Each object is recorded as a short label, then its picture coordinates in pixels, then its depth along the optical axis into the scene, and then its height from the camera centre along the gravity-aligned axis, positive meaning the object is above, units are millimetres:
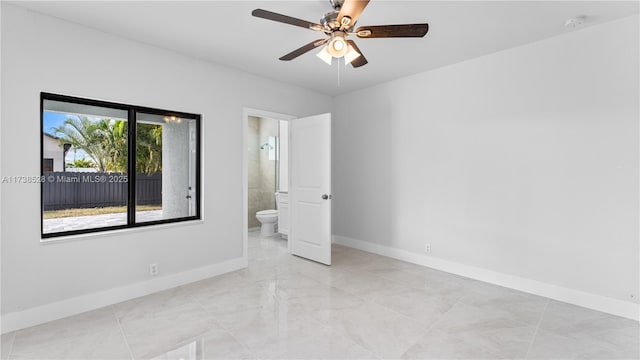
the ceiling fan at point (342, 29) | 2025 +1077
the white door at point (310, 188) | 4191 -151
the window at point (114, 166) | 2770 +121
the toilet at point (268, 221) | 5898 -865
